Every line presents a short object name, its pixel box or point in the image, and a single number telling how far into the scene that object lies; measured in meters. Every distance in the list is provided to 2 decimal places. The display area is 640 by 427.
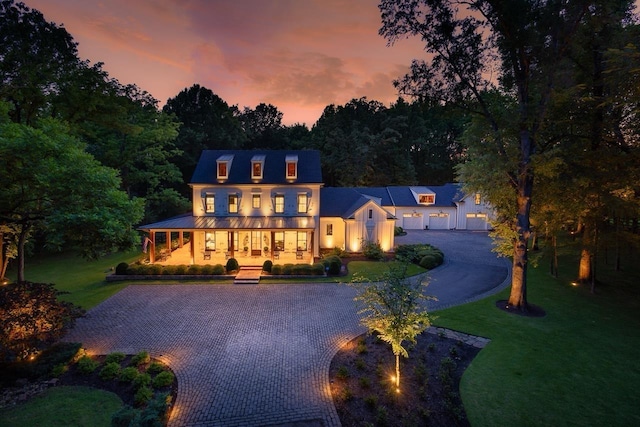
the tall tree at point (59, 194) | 10.67
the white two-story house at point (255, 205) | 26.12
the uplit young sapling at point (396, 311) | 9.35
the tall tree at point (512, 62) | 13.15
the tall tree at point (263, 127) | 56.78
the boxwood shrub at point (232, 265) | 22.14
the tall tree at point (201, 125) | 44.78
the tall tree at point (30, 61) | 15.59
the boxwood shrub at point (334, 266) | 22.30
